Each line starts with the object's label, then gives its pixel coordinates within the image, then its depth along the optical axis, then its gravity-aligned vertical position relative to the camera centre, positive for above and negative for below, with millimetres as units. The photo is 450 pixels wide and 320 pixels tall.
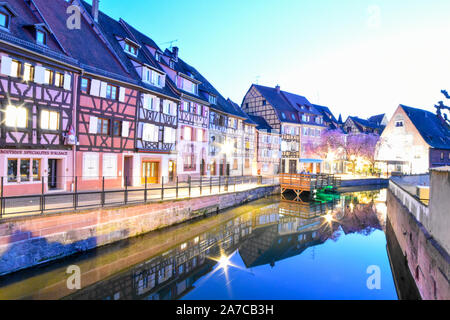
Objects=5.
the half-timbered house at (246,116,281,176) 39750 +2372
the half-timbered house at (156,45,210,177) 25562 +4645
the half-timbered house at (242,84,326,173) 42781 +7438
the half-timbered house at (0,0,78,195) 12945 +3095
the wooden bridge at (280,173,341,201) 26534 -1921
